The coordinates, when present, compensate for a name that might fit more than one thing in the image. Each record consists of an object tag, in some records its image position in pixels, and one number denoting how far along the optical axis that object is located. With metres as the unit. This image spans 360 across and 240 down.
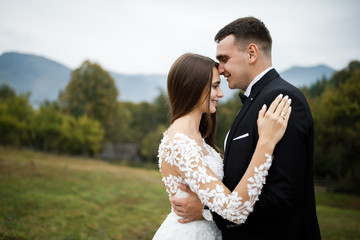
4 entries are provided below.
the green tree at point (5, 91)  50.62
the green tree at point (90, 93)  38.22
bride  2.19
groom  2.19
